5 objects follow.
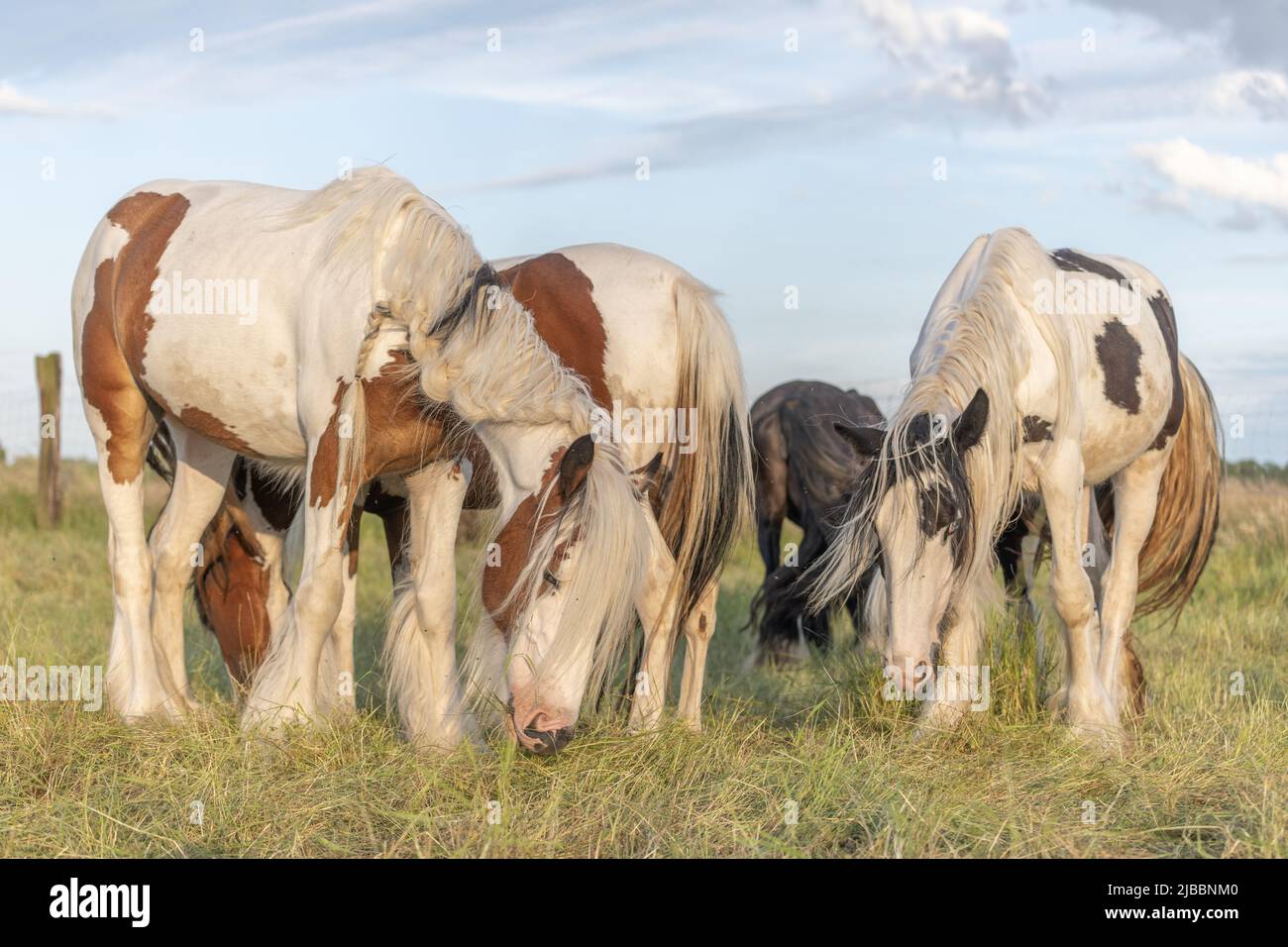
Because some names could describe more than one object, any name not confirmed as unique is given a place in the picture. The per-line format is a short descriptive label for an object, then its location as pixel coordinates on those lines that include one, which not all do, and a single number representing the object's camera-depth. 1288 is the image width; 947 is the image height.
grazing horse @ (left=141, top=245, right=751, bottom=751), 5.48
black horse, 8.27
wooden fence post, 12.82
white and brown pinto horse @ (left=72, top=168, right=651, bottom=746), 4.32
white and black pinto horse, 4.84
